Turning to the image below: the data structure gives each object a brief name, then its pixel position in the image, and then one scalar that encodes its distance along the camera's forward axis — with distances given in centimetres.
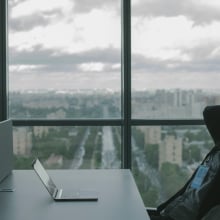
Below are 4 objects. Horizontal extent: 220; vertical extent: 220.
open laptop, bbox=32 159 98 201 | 210
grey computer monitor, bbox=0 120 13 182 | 259
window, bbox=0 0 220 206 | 424
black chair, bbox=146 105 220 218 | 233
